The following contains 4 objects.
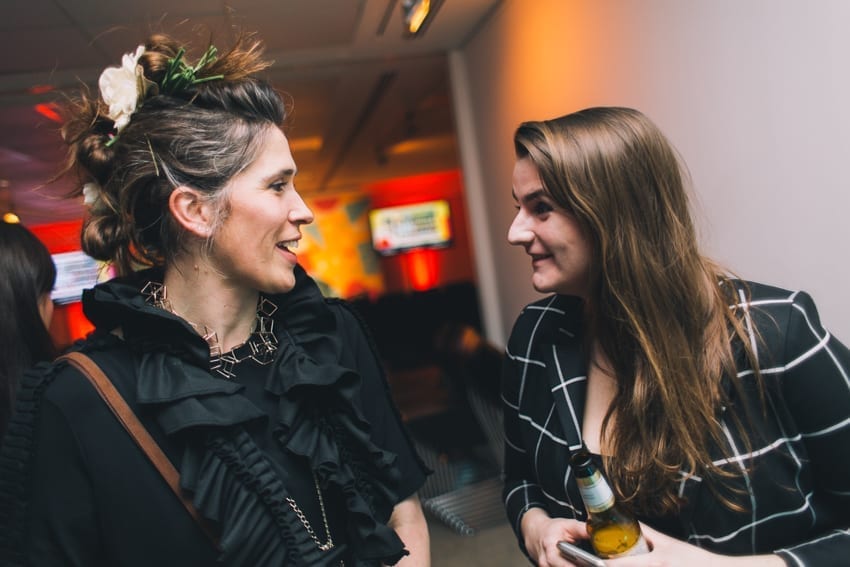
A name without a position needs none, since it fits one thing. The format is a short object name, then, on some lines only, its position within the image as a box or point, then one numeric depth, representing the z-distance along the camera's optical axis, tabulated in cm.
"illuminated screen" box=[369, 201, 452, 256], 1164
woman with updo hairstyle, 102
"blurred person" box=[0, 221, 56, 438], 166
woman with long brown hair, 108
